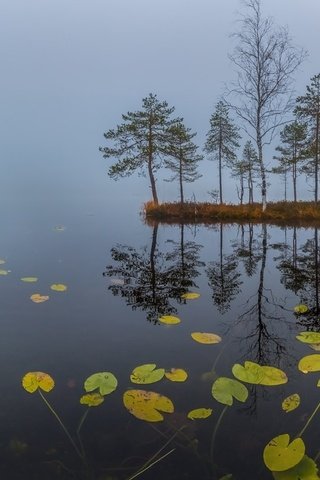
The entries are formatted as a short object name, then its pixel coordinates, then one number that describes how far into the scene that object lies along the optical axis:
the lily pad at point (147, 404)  3.03
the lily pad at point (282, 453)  2.39
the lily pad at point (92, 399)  3.25
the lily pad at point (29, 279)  7.51
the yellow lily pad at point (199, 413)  3.01
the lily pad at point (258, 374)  3.51
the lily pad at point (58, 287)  6.95
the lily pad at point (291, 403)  3.11
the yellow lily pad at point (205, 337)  4.58
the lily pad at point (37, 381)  3.45
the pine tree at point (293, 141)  31.95
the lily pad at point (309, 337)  4.50
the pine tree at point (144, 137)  23.69
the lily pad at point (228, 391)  3.23
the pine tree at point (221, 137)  29.94
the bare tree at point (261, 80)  19.41
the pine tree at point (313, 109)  23.72
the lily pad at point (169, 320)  5.24
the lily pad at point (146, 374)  3.54
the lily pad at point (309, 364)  3.77
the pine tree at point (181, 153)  24.09
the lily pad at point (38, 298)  6.29
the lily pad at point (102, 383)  3.39
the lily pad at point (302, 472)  2.35
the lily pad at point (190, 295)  6.45
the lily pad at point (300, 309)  5.64
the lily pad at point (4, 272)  8.11
